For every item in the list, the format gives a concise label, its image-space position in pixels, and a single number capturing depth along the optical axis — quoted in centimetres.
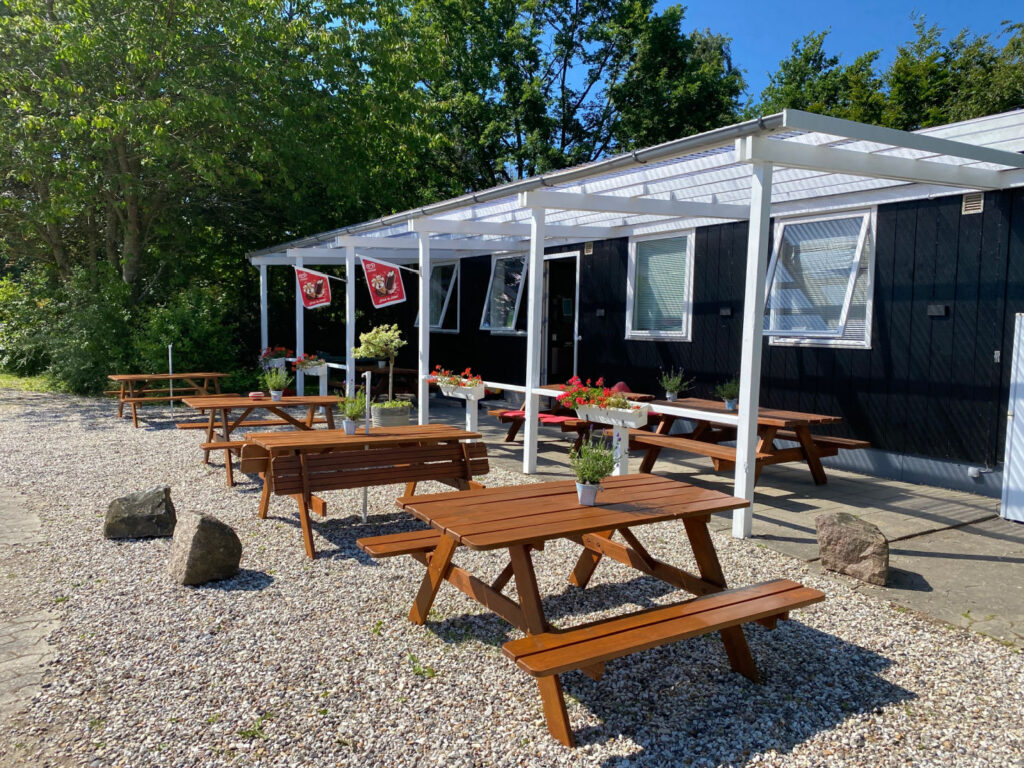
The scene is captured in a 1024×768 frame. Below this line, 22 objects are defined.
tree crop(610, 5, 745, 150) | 2119
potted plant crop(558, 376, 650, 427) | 588
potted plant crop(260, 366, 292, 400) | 756
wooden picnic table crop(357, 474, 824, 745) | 265
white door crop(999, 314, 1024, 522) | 543
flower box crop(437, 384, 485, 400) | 771
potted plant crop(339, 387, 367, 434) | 537
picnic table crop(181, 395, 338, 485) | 672
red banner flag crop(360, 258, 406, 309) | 867
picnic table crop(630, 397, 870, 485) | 595
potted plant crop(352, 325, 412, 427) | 611
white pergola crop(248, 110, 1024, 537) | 484
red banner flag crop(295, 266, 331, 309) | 1038
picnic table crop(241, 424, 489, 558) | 480
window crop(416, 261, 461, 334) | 1361
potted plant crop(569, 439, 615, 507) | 340
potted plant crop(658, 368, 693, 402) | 772
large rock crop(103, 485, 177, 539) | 500
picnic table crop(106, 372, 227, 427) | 1060
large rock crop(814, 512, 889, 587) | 420
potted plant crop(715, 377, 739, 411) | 749
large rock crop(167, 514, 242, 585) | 411
